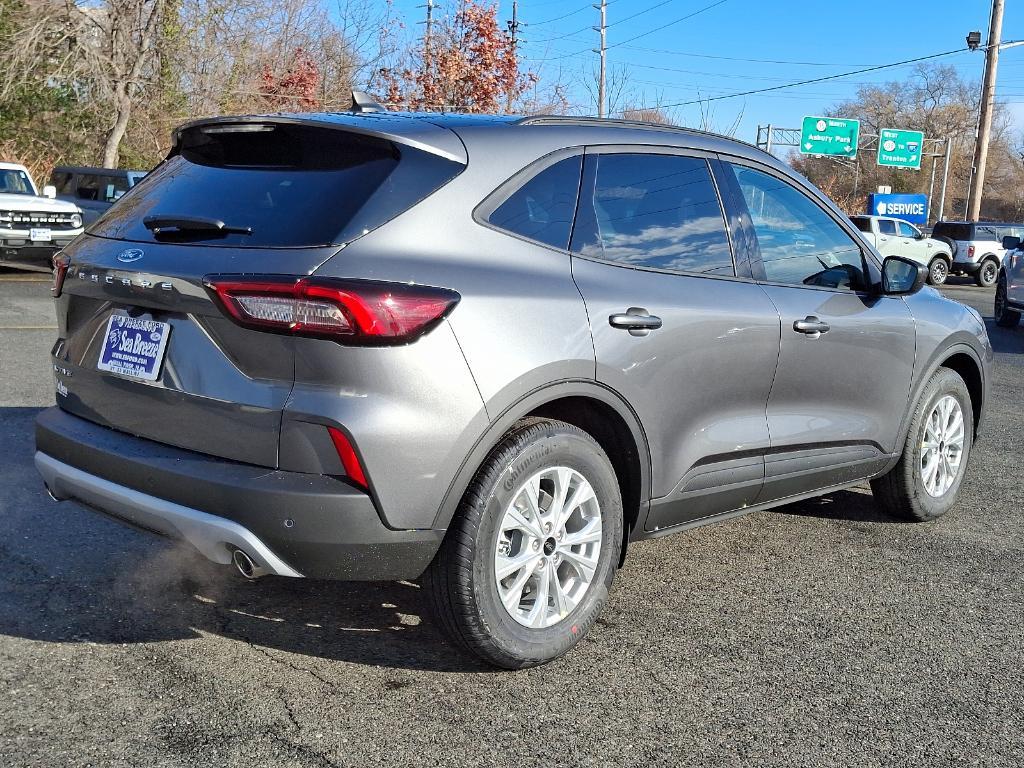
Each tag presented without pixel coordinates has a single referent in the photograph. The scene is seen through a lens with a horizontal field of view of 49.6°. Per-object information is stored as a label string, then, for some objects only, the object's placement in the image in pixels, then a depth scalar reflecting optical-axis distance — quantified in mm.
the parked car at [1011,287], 16328
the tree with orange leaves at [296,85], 30922
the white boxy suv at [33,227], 16797
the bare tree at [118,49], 24844
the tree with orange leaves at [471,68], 29641
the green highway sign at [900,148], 49500
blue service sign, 45688
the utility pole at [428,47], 30484
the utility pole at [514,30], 30203
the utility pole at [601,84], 35847
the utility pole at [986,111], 34219
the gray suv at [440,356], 3086
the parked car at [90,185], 19109
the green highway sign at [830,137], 48500
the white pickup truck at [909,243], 30078
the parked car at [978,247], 30828
